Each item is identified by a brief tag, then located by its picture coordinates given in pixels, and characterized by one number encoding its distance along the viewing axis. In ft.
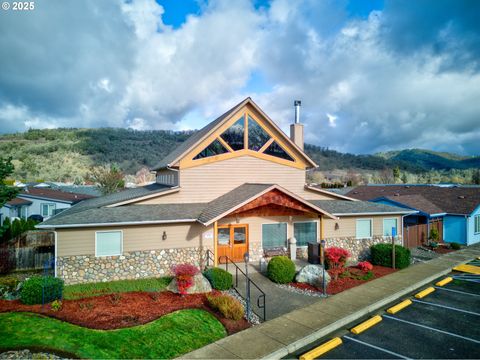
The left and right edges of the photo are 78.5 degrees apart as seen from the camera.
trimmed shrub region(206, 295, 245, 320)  35.67
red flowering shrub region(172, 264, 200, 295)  42.96
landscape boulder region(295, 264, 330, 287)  49.55
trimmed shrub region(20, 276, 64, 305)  37.96
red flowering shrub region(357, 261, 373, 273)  57.31
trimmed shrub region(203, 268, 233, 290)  45.44
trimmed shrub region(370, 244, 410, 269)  60.85
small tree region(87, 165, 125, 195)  138.62
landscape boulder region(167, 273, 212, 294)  43.80
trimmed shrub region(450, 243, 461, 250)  80.57
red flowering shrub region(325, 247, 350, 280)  52.80
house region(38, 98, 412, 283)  48.16
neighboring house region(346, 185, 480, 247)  83.61
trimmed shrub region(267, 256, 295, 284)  49.52
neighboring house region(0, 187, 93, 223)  106.73
